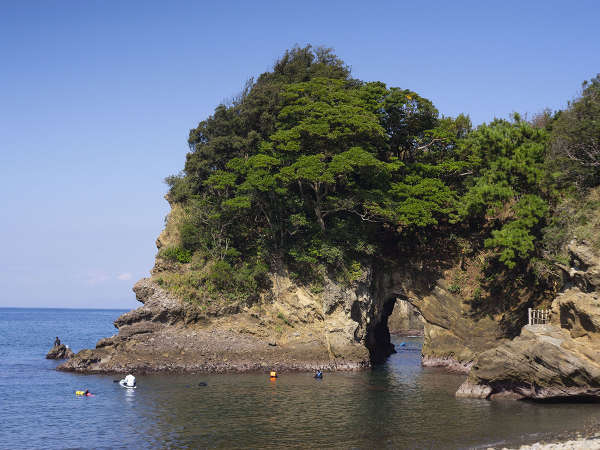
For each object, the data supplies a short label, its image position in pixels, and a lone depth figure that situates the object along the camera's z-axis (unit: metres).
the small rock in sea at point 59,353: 53.16
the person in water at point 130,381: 34.50
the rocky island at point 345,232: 40.19
